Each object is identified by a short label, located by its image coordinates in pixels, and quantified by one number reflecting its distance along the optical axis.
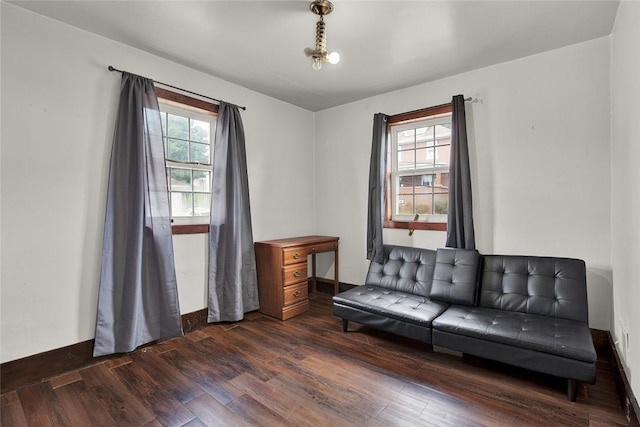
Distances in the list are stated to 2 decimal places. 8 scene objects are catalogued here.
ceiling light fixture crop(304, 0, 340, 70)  2.02
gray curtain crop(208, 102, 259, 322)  3.16
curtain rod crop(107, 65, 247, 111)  2.50
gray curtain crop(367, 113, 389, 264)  3.56
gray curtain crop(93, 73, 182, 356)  2.44
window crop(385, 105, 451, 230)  3.36
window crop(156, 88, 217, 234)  2.96
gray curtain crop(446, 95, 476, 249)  2.98
